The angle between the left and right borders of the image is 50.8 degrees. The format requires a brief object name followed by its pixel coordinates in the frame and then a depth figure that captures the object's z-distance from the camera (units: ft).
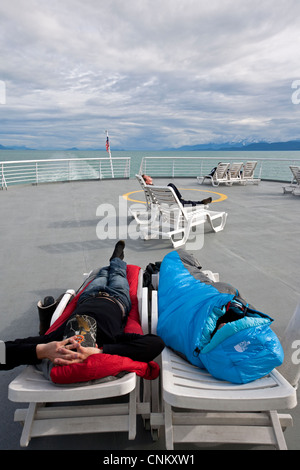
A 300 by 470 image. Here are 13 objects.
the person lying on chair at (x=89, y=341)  4.95
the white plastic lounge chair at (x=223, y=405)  4.34
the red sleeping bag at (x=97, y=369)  4.61
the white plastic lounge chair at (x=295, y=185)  30.91
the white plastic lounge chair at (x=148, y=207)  17.20
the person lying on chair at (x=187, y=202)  16.62
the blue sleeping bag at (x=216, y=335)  4.68
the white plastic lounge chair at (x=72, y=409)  4.47
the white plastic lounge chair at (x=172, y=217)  15.25
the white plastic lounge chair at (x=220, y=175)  37.54
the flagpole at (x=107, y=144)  50.11
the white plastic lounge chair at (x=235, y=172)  38.67
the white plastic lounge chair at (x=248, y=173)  39.32
